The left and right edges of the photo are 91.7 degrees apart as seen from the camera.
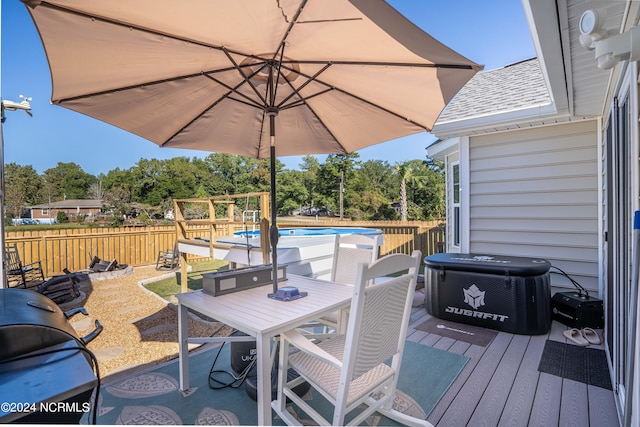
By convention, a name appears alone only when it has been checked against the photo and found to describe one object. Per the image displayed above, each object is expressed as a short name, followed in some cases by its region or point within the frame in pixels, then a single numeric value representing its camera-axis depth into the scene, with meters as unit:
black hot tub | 3.16
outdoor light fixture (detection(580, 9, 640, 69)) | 1.10
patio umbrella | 1.43
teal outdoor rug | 1.96
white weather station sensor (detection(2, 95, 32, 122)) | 5.03
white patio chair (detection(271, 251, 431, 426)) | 1.44
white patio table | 1.48
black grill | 0.85
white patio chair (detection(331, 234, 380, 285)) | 2.80
